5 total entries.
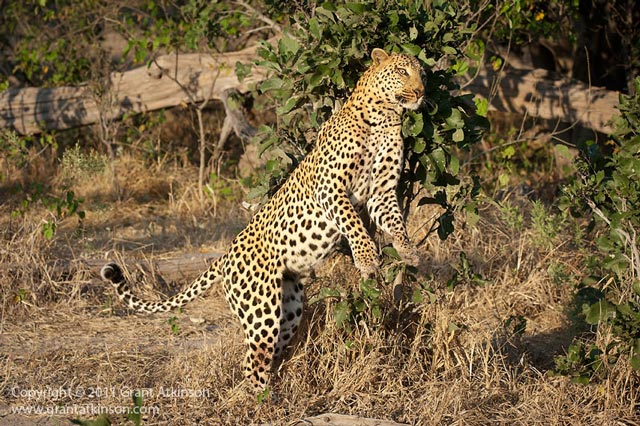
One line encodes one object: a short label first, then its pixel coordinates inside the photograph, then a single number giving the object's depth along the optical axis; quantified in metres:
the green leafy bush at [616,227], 12.14
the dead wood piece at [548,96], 20.81
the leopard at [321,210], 12.12
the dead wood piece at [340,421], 11.09
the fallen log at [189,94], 21.00
